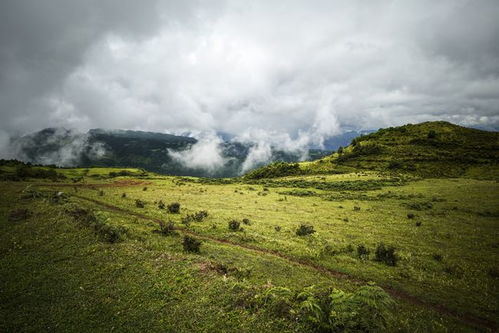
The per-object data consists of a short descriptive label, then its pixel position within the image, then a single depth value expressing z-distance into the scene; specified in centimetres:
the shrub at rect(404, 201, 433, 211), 3704
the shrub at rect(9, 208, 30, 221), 1944
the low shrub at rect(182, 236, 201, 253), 1753
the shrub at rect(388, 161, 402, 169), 8994
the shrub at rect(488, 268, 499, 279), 1631
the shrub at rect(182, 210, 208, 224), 2775
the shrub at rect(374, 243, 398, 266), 1812
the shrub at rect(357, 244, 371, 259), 1936
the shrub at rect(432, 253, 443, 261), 1895
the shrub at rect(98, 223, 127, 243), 1607
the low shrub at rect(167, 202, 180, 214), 3294
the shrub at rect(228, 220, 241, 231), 2559
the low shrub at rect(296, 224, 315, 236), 2497
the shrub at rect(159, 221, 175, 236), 2167
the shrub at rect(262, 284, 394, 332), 793
